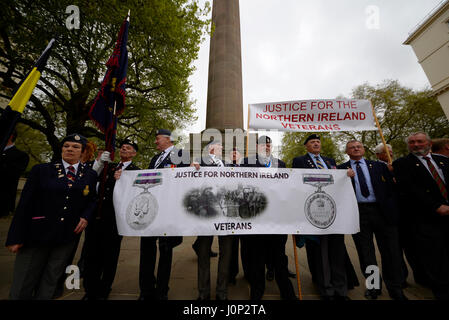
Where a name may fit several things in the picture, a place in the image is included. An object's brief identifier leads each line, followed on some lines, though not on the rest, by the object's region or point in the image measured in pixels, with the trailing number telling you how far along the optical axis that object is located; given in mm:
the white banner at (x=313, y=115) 3562
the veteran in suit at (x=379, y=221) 2878
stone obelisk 10148
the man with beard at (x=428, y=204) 2553
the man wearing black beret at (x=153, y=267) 2635
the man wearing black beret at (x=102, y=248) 2670
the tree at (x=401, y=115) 19109
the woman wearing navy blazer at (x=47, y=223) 2117
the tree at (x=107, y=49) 7012
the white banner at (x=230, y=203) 2650
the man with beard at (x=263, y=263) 2629
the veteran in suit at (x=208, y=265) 2633
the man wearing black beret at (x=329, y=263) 2725
